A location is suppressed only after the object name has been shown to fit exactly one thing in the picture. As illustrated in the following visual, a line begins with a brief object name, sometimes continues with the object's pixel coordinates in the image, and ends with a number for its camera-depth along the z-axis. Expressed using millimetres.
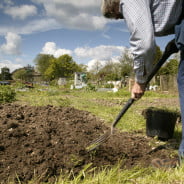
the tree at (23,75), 56906
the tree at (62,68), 50844
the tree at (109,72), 27625
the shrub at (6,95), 5938
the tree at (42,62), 66031
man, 1581
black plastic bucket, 2869
